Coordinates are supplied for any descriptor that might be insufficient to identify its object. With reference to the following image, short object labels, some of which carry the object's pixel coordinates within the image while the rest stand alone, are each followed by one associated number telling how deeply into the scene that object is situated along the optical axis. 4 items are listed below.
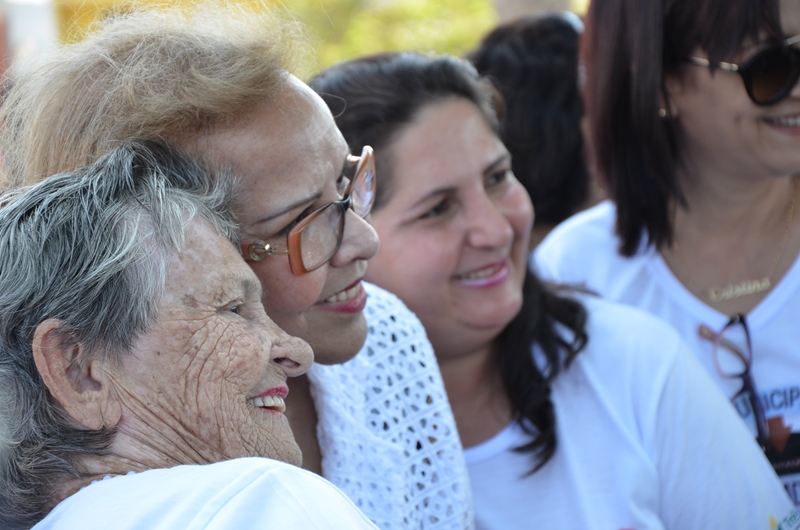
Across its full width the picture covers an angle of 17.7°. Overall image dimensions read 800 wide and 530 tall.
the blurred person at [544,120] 3.00
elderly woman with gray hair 1.98
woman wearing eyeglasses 2.07
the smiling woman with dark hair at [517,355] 2.31
